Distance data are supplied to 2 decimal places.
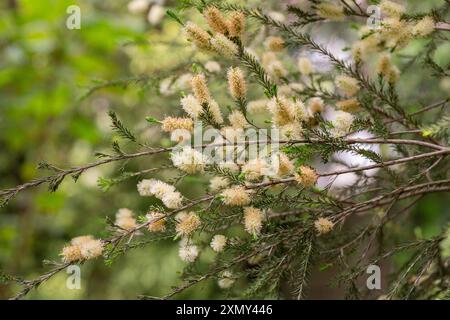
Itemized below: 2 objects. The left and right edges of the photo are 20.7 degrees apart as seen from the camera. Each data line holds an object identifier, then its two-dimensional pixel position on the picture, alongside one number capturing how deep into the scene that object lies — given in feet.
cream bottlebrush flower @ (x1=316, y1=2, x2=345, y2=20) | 2.68
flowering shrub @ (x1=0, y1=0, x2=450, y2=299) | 2.42
